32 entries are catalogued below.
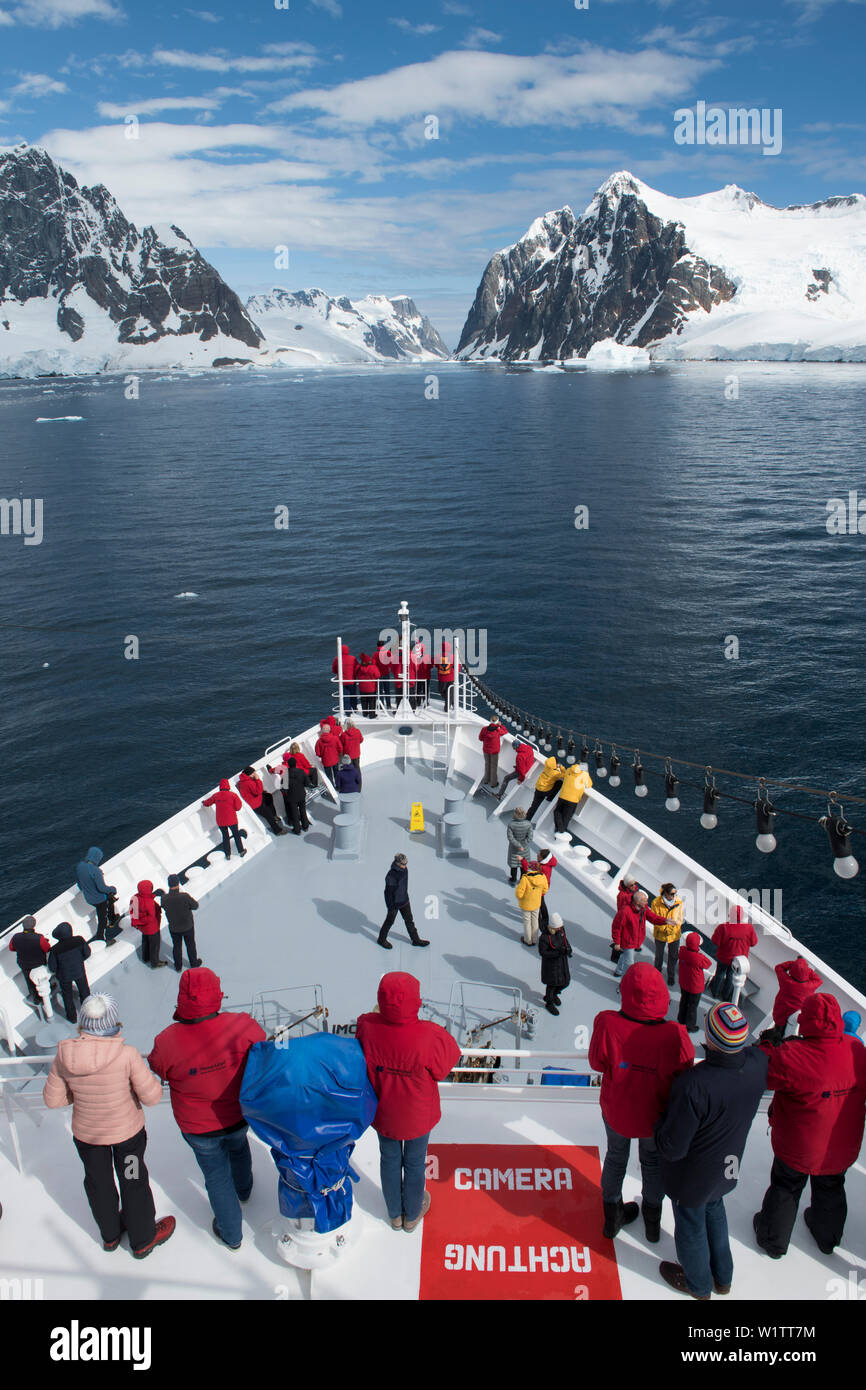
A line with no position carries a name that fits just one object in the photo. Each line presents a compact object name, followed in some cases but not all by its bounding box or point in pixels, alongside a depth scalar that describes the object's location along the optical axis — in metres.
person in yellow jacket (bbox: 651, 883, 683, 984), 8.94
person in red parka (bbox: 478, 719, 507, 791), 13.29
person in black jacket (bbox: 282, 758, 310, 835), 12.40
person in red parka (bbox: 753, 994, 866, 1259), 4.50
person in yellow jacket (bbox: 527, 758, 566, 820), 12.15
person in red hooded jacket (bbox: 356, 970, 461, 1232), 4.48
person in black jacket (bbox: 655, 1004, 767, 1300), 4.14
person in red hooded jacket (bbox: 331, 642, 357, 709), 15.86
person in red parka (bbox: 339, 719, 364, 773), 13.44
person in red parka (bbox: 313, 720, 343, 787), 13.34
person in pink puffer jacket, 4.51
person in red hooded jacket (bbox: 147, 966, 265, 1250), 4.49
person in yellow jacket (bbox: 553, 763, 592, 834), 11.90
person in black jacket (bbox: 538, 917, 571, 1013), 8.30
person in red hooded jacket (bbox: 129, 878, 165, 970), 9.40
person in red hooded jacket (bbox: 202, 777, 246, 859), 11.64
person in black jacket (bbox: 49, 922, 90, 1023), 8.73
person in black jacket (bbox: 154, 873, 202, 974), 9.23
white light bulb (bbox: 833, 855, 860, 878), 8.53
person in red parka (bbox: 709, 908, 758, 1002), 7.92
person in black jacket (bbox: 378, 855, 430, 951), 9.23
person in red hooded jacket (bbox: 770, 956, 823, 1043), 5.48
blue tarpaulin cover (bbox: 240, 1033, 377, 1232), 4.12
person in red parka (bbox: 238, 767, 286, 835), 12.49
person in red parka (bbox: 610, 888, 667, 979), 8.88
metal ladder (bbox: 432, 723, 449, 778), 14.98
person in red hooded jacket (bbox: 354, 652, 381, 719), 15.78
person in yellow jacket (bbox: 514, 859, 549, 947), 9.45
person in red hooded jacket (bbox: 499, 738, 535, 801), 12.67
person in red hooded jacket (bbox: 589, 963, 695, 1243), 4.55
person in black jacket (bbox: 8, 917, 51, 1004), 8.88
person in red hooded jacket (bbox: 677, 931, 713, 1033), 7.70
